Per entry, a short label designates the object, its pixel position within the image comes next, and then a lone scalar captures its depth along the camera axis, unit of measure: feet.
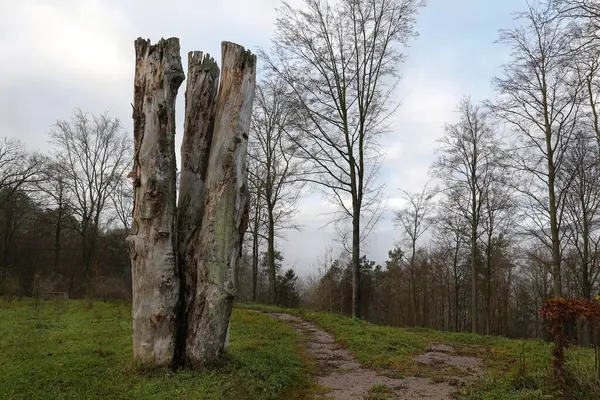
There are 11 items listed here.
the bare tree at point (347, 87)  50.55
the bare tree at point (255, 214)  75.05
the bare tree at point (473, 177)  64.39
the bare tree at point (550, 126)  47.91
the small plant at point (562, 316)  18.37
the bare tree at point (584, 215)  53.93
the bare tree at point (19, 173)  94.58
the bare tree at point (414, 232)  88.28
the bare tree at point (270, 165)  72.43
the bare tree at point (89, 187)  96.27
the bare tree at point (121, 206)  101.64
